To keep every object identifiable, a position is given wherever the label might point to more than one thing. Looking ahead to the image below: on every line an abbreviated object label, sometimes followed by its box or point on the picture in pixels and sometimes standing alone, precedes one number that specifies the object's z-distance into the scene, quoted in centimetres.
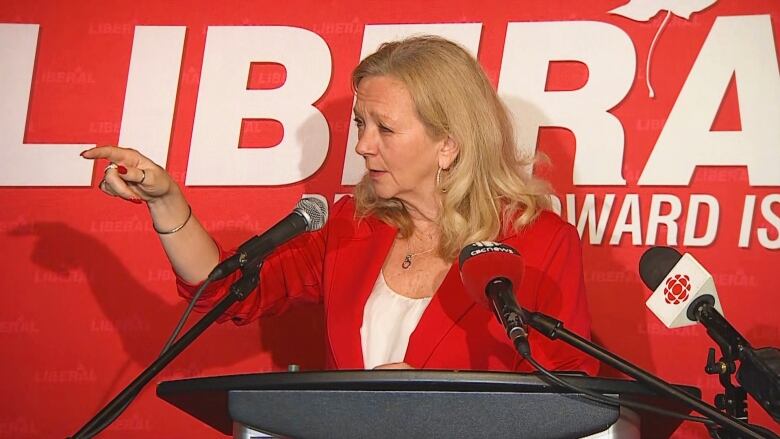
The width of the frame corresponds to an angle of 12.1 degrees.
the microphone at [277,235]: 353
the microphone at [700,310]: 341
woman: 387
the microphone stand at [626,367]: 334
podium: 334
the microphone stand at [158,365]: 345
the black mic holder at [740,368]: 341
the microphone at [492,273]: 338
